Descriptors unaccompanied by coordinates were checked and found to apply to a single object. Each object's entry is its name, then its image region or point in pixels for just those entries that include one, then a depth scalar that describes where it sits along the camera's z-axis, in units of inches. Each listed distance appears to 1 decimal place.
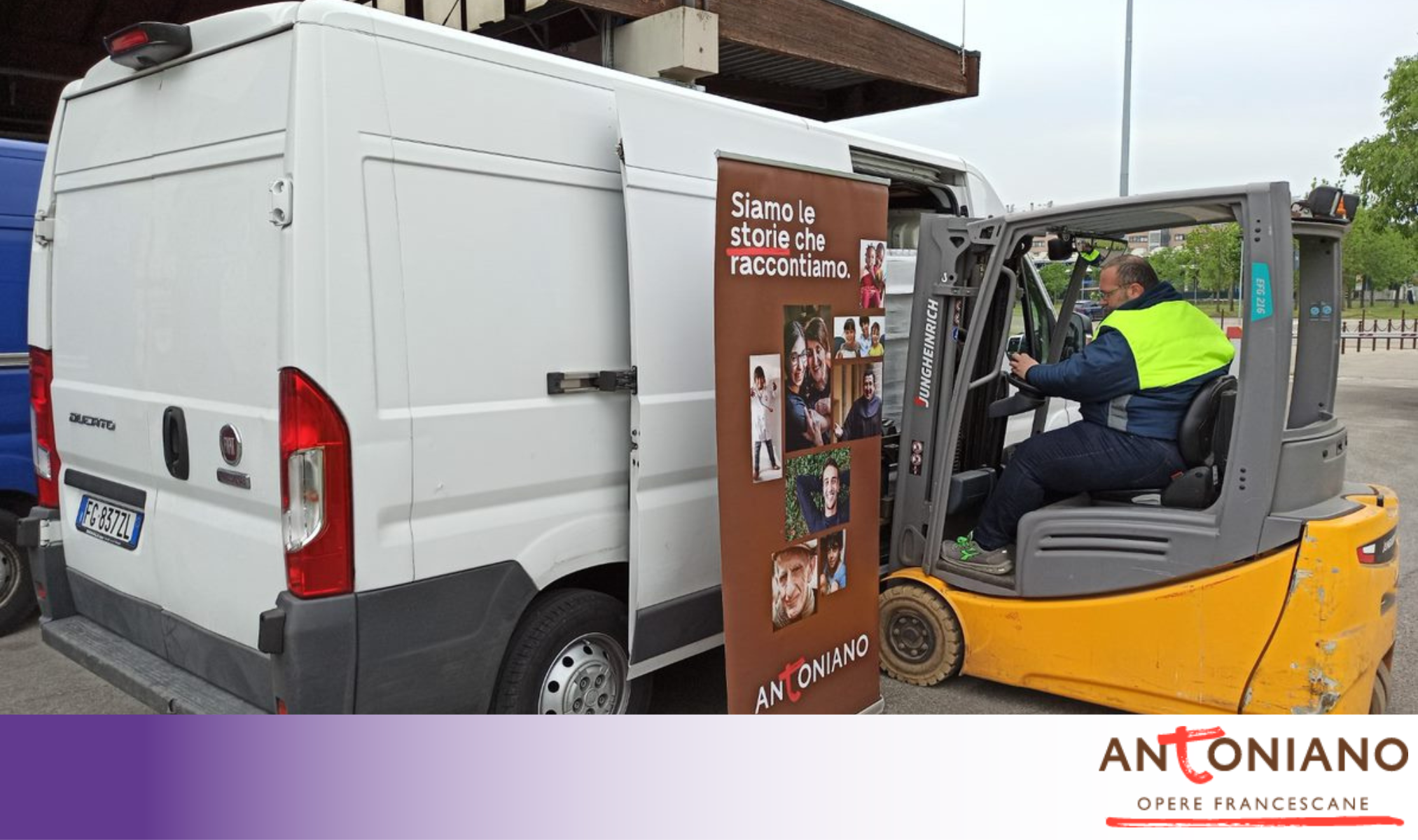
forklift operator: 162.6
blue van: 204.1
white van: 109.9
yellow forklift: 145.1
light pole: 574.9
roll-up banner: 132.1
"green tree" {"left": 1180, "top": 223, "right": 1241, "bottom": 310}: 821.9
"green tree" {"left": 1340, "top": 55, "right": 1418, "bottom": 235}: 633.0
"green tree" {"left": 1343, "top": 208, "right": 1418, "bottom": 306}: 2074.3
